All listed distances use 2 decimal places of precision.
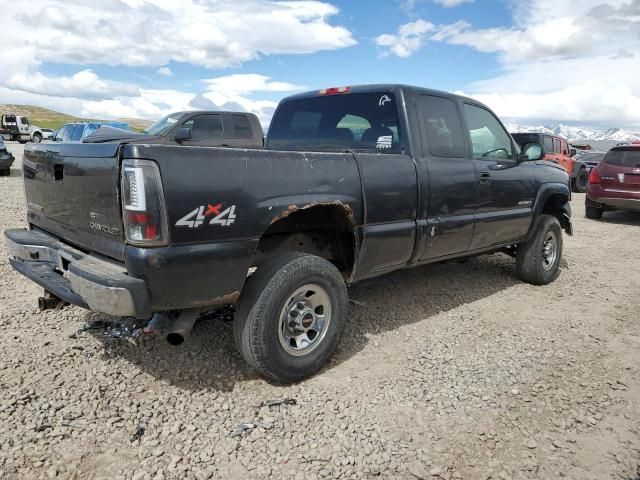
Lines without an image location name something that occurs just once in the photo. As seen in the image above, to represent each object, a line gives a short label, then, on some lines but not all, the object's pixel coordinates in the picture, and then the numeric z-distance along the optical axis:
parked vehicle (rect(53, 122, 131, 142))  15.77
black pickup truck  2.56
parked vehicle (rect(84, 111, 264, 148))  10.55
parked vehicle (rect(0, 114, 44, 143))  36.53
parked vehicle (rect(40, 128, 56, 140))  37.99
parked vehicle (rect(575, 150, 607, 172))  17.52
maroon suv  10.27
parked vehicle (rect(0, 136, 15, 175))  14.51
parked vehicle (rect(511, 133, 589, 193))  15.04
